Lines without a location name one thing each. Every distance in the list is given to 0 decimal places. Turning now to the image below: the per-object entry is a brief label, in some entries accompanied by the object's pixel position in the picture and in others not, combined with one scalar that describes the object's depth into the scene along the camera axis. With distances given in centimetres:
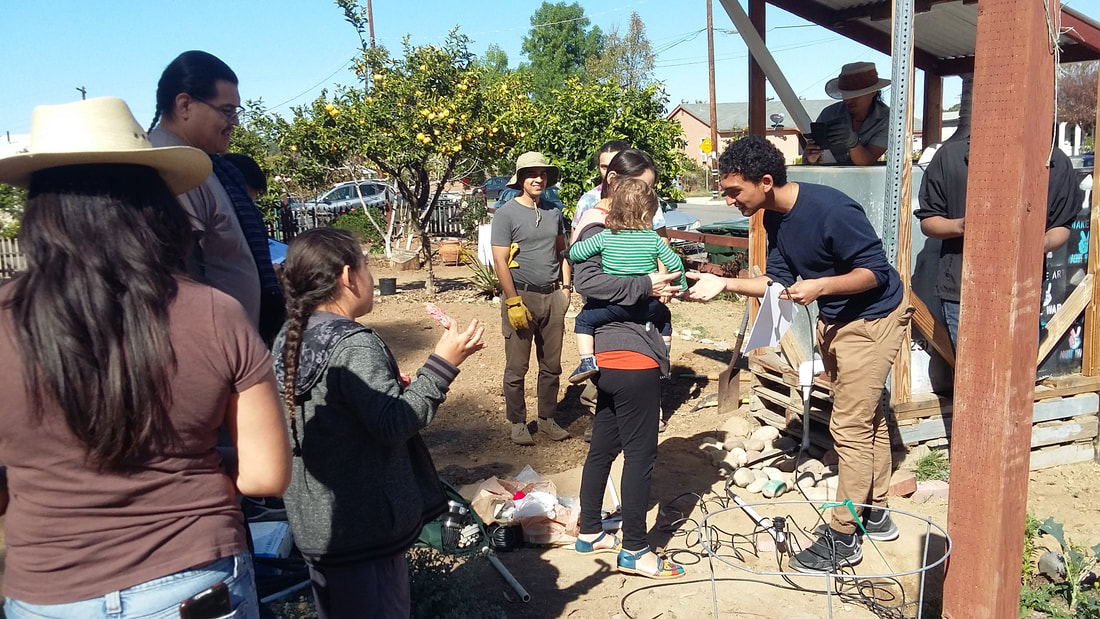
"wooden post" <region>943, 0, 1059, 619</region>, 231
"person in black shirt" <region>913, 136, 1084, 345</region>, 444
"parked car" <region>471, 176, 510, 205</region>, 2715
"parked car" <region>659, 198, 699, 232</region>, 1392
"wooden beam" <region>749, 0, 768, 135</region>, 562
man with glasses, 278
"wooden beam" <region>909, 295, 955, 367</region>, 484
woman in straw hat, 151
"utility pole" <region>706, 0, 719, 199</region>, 2307
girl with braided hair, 220
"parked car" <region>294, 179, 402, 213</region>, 2035
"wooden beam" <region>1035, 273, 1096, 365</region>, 519
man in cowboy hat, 509
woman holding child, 368
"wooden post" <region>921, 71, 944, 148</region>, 666
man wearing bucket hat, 554
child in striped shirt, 373
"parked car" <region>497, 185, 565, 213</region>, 1139
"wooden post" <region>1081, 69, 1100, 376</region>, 516
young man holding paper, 351
